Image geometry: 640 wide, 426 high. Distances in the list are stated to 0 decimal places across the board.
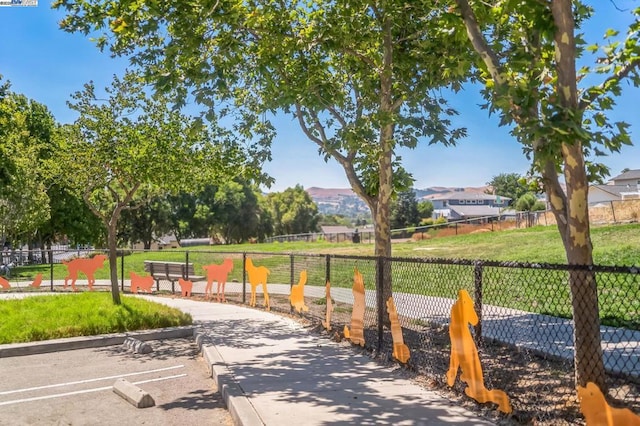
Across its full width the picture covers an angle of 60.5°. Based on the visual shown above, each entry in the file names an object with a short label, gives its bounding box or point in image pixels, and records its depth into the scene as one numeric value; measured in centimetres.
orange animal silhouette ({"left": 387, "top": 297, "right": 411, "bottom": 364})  668
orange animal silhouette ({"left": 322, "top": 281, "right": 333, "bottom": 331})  910
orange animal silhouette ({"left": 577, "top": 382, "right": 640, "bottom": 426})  369
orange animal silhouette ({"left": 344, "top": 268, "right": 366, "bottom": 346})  794
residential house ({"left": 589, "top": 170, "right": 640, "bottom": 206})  7856
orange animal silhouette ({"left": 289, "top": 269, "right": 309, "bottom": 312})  1092
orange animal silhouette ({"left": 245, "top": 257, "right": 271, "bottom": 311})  1272
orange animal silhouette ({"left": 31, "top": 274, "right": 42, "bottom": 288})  1938
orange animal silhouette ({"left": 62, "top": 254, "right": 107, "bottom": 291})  1739
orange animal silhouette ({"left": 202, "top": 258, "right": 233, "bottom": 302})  1487
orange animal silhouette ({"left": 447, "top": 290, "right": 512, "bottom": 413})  492
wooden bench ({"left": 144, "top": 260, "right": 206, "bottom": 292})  1794
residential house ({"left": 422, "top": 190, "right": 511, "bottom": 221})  12469
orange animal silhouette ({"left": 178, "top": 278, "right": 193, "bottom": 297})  1638
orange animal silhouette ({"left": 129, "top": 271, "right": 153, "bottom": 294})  1720
